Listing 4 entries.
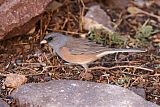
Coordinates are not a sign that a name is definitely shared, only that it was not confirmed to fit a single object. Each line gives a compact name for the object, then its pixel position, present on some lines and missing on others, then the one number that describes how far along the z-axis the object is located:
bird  8.18
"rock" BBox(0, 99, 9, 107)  7.00
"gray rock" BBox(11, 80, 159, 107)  6.96
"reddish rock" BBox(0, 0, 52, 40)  8.26
